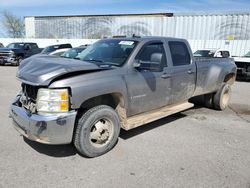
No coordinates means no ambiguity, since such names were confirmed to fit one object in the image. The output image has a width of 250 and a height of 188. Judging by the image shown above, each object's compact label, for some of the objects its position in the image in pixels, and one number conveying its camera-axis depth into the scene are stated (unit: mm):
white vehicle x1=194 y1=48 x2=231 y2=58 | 13141
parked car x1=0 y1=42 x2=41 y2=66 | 17234
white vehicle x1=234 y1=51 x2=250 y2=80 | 11670
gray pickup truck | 3152
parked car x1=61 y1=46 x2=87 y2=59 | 11281
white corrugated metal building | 18000
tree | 52000
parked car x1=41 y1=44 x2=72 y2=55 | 16134
